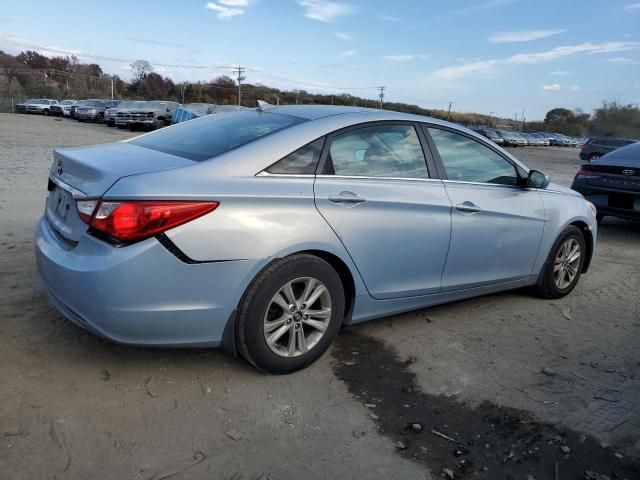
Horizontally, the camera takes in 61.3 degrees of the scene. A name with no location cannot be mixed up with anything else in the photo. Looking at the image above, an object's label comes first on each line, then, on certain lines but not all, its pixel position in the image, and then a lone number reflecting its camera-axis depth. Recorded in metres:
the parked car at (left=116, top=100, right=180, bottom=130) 27.38
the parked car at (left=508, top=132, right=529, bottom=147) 54.75
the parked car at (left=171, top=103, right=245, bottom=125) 18.17
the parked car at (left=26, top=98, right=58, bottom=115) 43.50
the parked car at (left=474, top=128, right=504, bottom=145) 49.86
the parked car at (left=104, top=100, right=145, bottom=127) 28.27
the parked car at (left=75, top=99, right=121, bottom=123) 34.72
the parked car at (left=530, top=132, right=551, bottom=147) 61.49
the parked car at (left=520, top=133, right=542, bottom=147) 58.53
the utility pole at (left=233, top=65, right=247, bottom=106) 72.12
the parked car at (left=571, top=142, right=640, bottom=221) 7.20
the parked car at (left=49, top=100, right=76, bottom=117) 41.91
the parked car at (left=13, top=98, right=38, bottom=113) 44.57
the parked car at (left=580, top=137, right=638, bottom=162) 29.96
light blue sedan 2.64
